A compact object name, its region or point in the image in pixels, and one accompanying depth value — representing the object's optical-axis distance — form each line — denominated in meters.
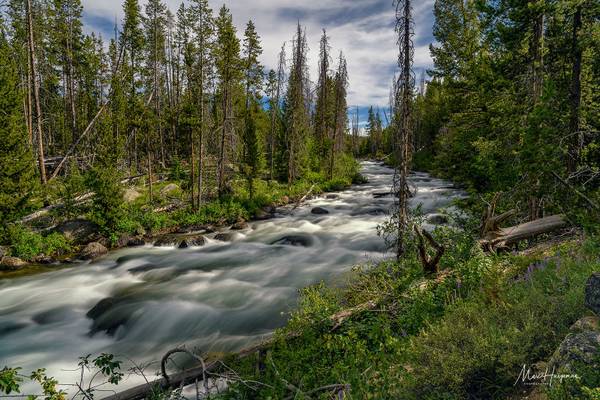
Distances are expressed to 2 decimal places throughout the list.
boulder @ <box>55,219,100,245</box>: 16.11
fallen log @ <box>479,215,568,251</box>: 8.06
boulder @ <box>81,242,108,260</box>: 14.73
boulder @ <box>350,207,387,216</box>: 22.49
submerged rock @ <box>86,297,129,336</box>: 9.06
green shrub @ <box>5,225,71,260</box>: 14.01
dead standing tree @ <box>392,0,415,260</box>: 8.94
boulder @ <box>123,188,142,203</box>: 21.22
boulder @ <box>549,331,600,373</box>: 2.64
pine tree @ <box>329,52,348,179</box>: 32.86
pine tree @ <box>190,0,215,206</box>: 19.58
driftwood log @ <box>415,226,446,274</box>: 6.93
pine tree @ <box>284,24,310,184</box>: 28.47
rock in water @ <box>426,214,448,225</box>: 17.26
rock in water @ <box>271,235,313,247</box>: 16.77
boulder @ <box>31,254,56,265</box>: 14.13
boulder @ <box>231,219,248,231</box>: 19.48
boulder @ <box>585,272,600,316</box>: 3.41
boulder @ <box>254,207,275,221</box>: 21.92
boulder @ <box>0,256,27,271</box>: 13.16
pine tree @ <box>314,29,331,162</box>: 30.39
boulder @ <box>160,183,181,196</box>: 23.28
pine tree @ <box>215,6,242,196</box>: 20.91
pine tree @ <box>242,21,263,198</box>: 29.36
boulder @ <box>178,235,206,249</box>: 16.36
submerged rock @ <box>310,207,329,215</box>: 23.14
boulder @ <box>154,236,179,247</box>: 16.61
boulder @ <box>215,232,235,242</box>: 17.52
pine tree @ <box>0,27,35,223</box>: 13.62
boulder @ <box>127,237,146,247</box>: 16.69
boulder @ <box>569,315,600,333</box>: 3.16
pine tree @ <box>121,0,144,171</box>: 21.27
